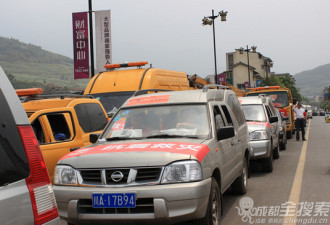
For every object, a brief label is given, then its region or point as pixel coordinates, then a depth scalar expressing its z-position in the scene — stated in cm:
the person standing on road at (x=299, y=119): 1921
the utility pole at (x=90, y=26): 1609
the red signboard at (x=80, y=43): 1558
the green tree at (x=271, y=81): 9019
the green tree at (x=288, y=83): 11093
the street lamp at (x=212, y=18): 2719
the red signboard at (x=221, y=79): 3803
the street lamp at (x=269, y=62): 10720
